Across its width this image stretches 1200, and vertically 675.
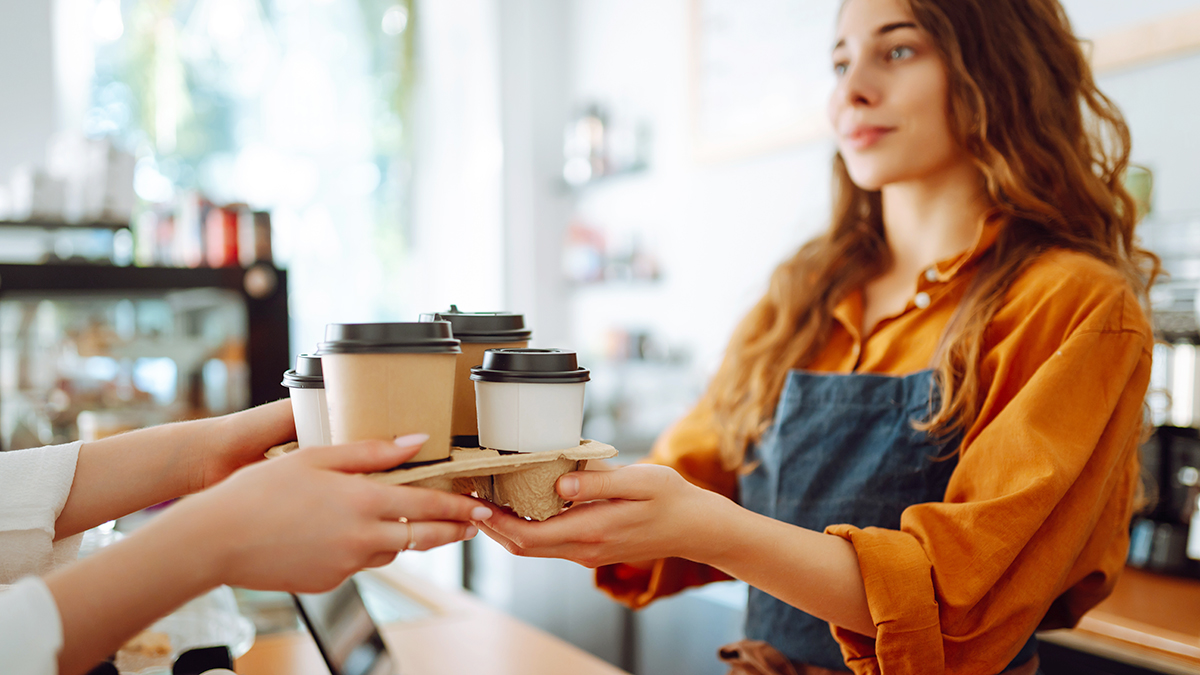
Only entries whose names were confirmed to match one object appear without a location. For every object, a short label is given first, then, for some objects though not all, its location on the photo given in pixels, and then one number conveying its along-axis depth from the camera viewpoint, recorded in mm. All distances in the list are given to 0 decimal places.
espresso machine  1304
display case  1885
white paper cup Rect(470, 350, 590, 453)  634
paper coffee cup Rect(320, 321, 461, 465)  584
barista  782
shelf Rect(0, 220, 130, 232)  2023
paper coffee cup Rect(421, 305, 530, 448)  724
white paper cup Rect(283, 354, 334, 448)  659
